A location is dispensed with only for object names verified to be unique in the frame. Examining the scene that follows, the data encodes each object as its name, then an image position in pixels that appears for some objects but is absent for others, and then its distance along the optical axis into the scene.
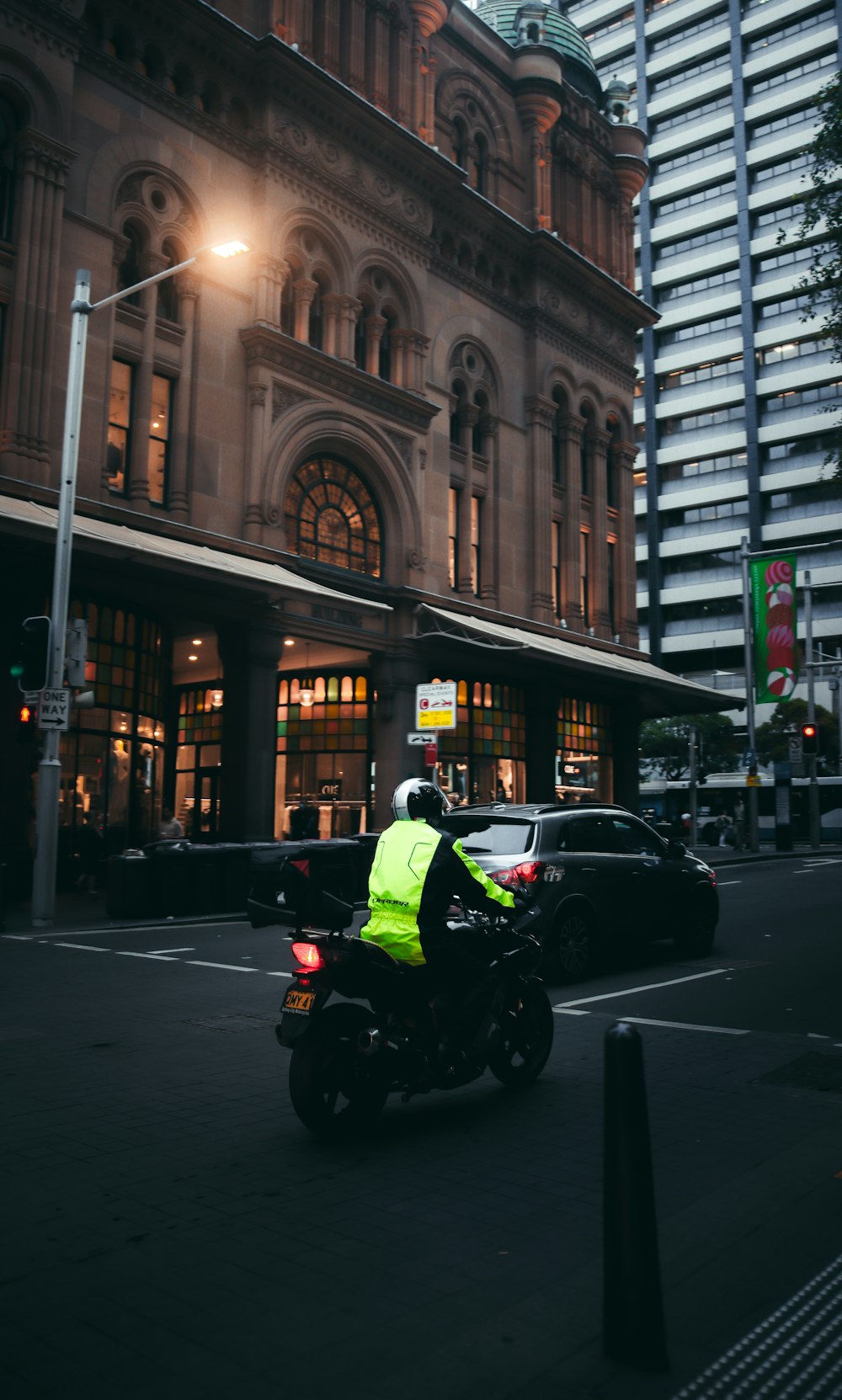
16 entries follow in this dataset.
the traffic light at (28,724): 15.64
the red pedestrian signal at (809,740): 34.19
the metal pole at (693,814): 38.72
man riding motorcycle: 5.73
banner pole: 37.16
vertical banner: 34.50
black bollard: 3.20
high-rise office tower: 72.69
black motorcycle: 5.47
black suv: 10.54
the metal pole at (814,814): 40.34
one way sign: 15.78
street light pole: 15.77
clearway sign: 19.95
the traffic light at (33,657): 15.86
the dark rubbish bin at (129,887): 17.16
